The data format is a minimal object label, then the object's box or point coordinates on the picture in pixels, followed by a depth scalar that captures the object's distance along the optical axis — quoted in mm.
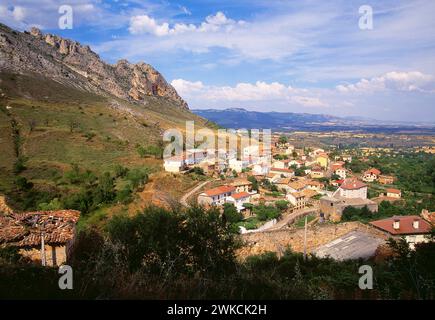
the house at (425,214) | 28703
